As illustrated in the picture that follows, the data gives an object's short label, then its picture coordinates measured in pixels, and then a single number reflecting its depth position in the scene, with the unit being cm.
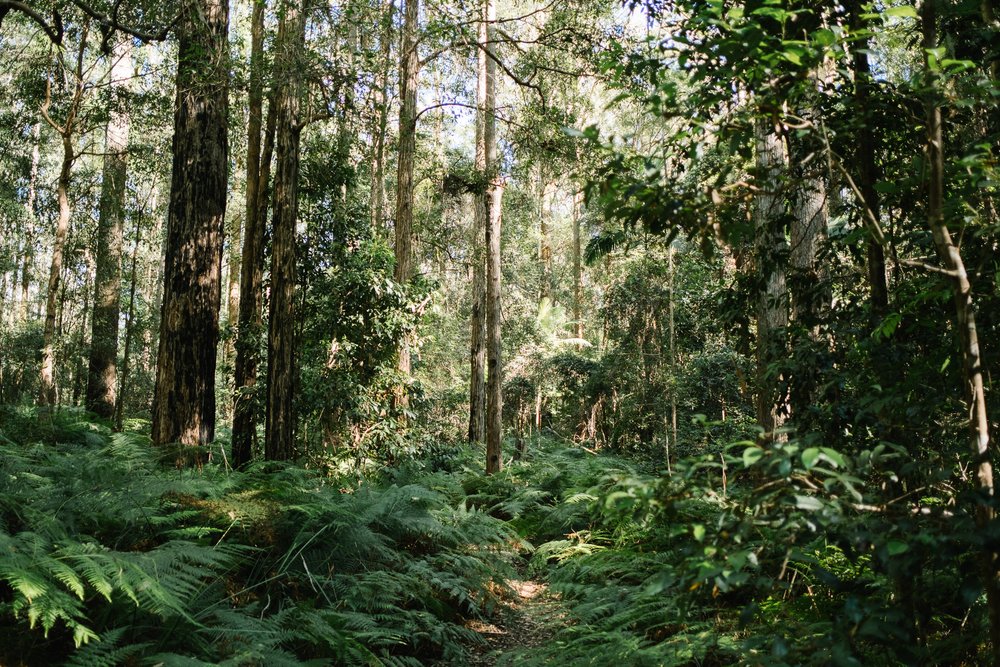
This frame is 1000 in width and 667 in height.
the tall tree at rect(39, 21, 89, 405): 1219
